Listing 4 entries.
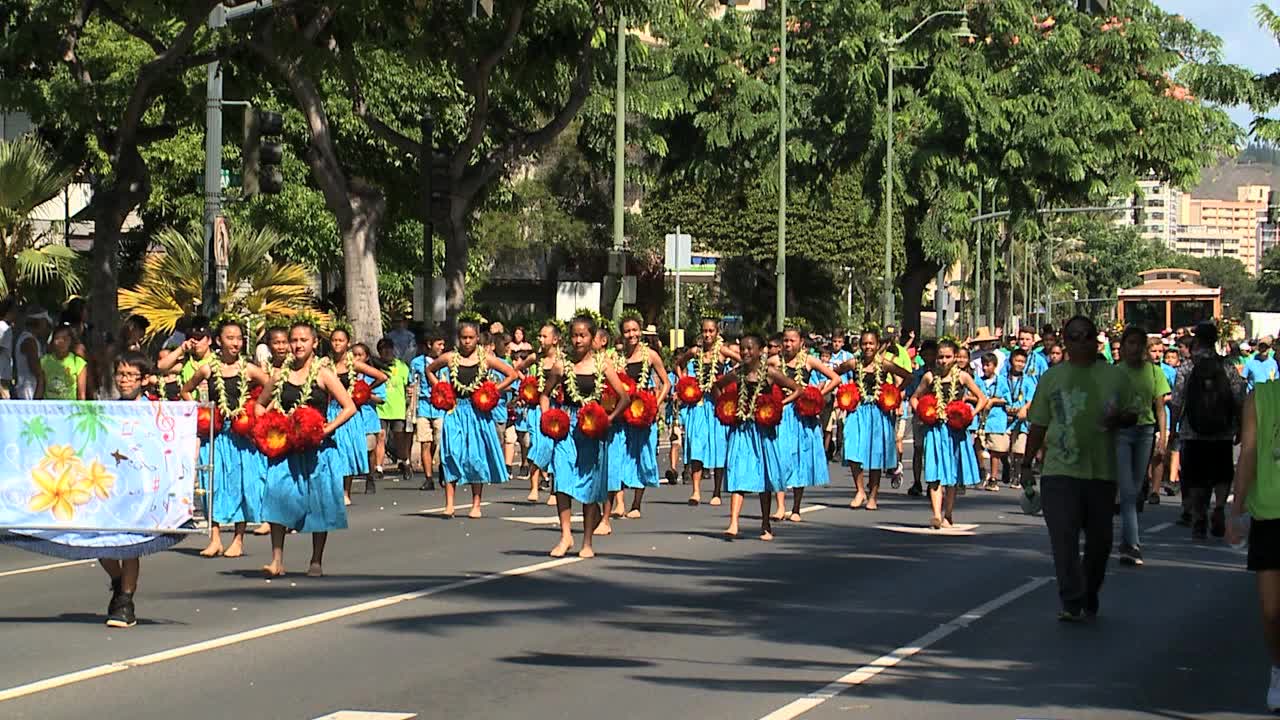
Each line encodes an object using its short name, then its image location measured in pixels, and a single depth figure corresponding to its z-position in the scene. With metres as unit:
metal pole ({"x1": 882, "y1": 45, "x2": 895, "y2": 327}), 48.16
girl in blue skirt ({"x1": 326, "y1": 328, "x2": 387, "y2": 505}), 20.09
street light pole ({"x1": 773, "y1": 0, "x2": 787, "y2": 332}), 40.84
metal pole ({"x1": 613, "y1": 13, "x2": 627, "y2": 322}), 31.91
